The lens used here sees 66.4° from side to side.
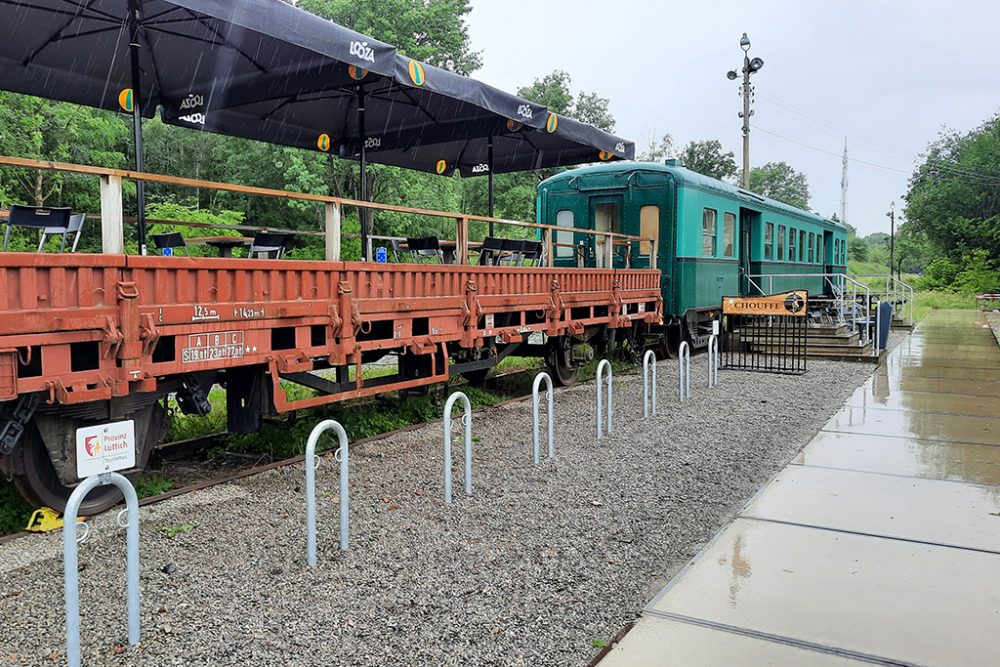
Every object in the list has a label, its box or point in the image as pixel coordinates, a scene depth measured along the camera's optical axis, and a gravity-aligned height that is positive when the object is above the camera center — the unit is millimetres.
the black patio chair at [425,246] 7785 +494
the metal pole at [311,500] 4059 -1108
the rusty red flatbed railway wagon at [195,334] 4039 -273
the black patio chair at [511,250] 8680 +507
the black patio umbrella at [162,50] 6223 +2382
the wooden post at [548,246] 9384 +579
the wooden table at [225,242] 6352 +444
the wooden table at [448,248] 8370 +501
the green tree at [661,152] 48000 +9030
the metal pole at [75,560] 2924 -1090
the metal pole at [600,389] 7223 -921
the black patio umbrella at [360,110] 8094 +2277
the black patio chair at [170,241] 5750 +410
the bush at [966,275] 43469 +1052
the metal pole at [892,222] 55069 +5233
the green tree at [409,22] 24891 +9121
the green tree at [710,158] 45531 +8084
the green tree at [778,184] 63312 +10402
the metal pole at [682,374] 9097 -997
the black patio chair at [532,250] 9266 +538
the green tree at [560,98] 35781 +9638
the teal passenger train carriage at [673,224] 12359 +1201
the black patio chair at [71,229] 4910 +434
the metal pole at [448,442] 5074 -1024
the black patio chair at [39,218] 4613 +473
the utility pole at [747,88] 25391 +6885
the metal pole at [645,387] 8125 -1021
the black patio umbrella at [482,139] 8242 +2243
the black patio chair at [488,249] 8262 +494
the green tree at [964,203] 45781 +5566
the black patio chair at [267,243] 6145 +408
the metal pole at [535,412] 6145 -961
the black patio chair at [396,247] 8070 +500
